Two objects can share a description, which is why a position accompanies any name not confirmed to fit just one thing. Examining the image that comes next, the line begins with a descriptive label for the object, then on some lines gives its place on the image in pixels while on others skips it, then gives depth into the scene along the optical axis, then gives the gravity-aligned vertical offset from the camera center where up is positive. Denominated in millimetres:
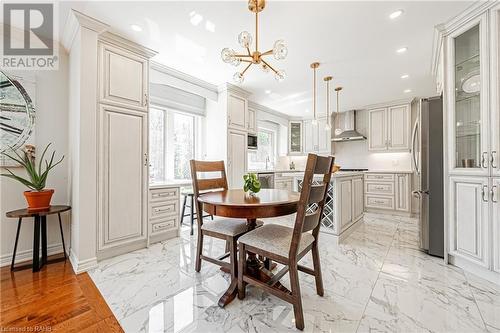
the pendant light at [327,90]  3511 +1516
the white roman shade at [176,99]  3364 +1204
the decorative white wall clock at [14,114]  2172 +566
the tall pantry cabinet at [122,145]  2248 +251
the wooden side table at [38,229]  2007 -635
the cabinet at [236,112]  3902 +1074
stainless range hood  5209 +1110
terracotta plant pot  2061 -327
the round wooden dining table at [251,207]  1433 -286
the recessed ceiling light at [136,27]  2188 +1491
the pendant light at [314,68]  3020 +1501
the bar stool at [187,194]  3239 -431
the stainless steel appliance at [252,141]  4742 +597
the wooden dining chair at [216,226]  1692 -527
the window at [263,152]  5637 +436
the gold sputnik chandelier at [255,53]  1736 +1022
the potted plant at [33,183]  2064 -159
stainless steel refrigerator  2346 -72
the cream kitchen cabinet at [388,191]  4402 -527
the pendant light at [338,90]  3982 +1518
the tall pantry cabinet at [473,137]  1829 +304
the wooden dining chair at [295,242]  1286 -526
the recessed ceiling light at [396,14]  2000 +1504
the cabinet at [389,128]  4637 +920
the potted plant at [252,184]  1848 -150
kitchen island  2836 -548
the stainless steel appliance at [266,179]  4644 -271
